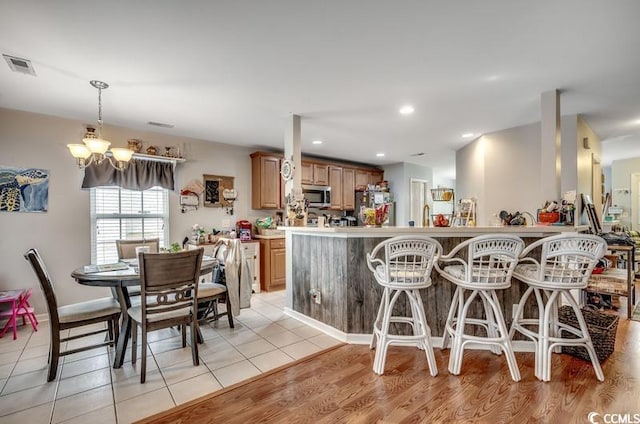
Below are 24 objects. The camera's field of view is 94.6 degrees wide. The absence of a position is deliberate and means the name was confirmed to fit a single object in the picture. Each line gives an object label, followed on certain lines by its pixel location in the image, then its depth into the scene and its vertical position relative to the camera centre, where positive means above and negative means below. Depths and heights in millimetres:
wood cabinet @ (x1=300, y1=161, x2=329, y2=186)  5695 +759
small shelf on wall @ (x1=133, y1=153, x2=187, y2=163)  4091 +788
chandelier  2570 +583
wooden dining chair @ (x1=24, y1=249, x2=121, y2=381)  2146 -782
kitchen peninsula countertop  2521 -180
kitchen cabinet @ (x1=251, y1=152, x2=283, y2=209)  5086 +541
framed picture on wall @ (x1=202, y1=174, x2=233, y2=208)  4766 +395
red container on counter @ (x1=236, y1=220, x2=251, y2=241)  4801 -293
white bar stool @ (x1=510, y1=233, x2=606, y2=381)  2064 -511
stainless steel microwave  5859 +327
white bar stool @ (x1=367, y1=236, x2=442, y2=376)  2230 -539
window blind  3961 -55
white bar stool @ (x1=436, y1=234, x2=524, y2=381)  2152 -532
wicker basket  2391 -1020
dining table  2305 -533
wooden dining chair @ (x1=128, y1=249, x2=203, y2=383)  2178 -617
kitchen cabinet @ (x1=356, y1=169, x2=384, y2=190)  6691 +799
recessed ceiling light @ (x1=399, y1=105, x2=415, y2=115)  3394 +1186
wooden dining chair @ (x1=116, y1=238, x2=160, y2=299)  3379 -386
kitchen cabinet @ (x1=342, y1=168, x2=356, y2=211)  6391 +491
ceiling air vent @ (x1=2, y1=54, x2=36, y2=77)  2283 +1209
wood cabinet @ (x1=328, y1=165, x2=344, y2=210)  6155 +548
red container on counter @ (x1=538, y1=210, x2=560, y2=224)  2701 -73
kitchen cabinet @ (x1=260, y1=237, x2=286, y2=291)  4804 -869
